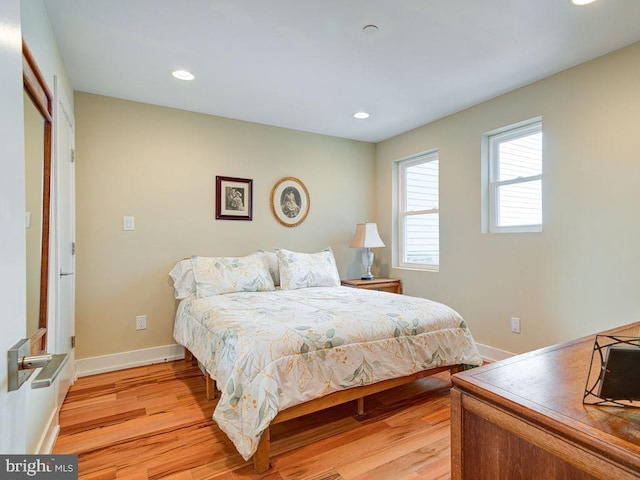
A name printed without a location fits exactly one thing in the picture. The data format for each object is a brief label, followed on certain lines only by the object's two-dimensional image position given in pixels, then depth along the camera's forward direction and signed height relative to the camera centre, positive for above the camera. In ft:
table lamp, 13.28 -0.18
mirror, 4.53 +0.60
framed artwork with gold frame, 12.71 +1.26
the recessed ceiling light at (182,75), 8.72 +4.02
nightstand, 12.74 -1.77
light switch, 10.27 +0.32
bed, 5.61 -2.07
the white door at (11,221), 1.89 +0.07
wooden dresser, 2.00 -1.19
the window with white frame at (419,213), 12.87 +0.90
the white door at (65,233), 7.13 +0.01
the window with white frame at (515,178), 9.67 +1.71
